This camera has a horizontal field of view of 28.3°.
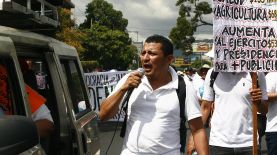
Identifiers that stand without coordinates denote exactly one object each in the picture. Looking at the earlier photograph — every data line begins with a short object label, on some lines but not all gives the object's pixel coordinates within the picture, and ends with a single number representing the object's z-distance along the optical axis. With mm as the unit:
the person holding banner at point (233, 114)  4805
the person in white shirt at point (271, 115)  5906
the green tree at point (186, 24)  44781
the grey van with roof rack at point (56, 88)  2762
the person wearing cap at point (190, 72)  22891
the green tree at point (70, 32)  39806
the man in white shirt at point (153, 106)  3508
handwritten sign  5016
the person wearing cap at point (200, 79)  12858
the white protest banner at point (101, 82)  12836
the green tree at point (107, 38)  70750
